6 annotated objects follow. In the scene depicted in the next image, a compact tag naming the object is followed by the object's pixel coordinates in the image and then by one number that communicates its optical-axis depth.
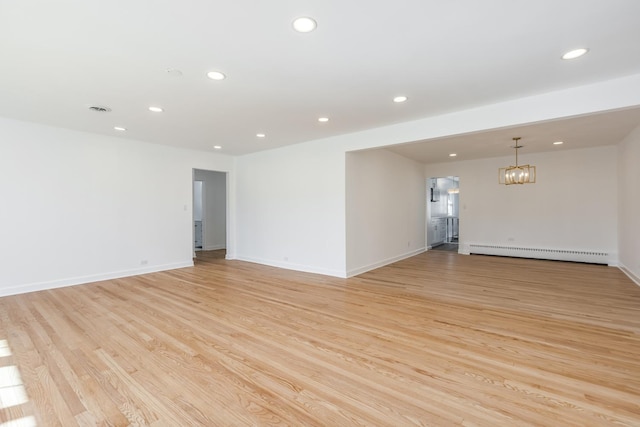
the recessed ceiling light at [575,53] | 2.47
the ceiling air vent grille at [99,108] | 3.75
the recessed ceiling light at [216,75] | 2.82
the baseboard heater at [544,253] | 6.57
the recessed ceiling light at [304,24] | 2.05
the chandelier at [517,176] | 5.82
